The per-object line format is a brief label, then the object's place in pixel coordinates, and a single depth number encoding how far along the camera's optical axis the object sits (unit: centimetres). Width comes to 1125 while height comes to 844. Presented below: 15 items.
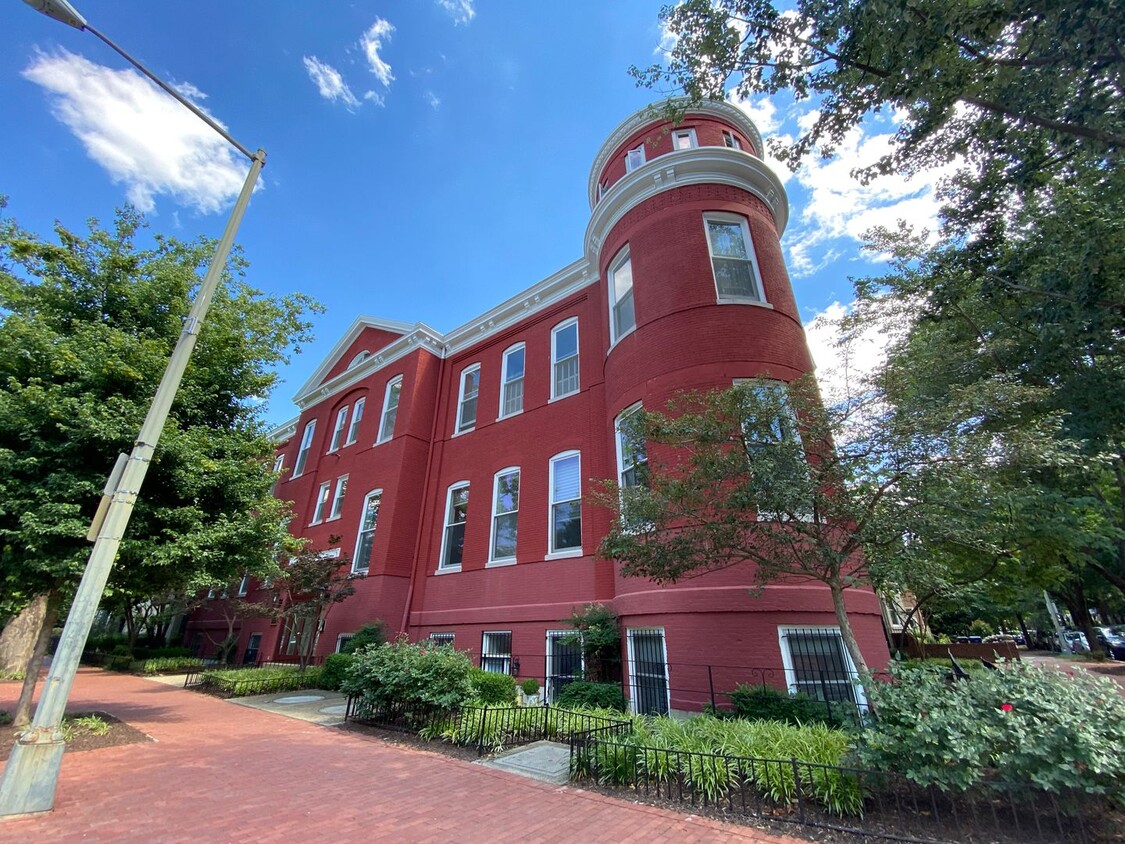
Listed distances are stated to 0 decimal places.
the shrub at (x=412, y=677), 826
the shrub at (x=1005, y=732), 380
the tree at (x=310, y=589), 1412
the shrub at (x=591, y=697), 868
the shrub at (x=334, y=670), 1277
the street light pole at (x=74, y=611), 457
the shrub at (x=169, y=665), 1889
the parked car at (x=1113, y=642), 2702
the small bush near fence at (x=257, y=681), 1257
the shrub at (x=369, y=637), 1318
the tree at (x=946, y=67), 549
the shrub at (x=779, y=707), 665
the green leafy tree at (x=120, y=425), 757
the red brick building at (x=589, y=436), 846
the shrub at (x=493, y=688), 880
